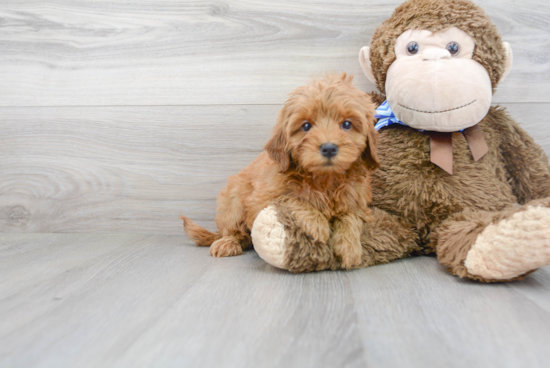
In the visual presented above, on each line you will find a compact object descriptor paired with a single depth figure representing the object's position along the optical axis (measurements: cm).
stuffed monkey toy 114
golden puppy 108
